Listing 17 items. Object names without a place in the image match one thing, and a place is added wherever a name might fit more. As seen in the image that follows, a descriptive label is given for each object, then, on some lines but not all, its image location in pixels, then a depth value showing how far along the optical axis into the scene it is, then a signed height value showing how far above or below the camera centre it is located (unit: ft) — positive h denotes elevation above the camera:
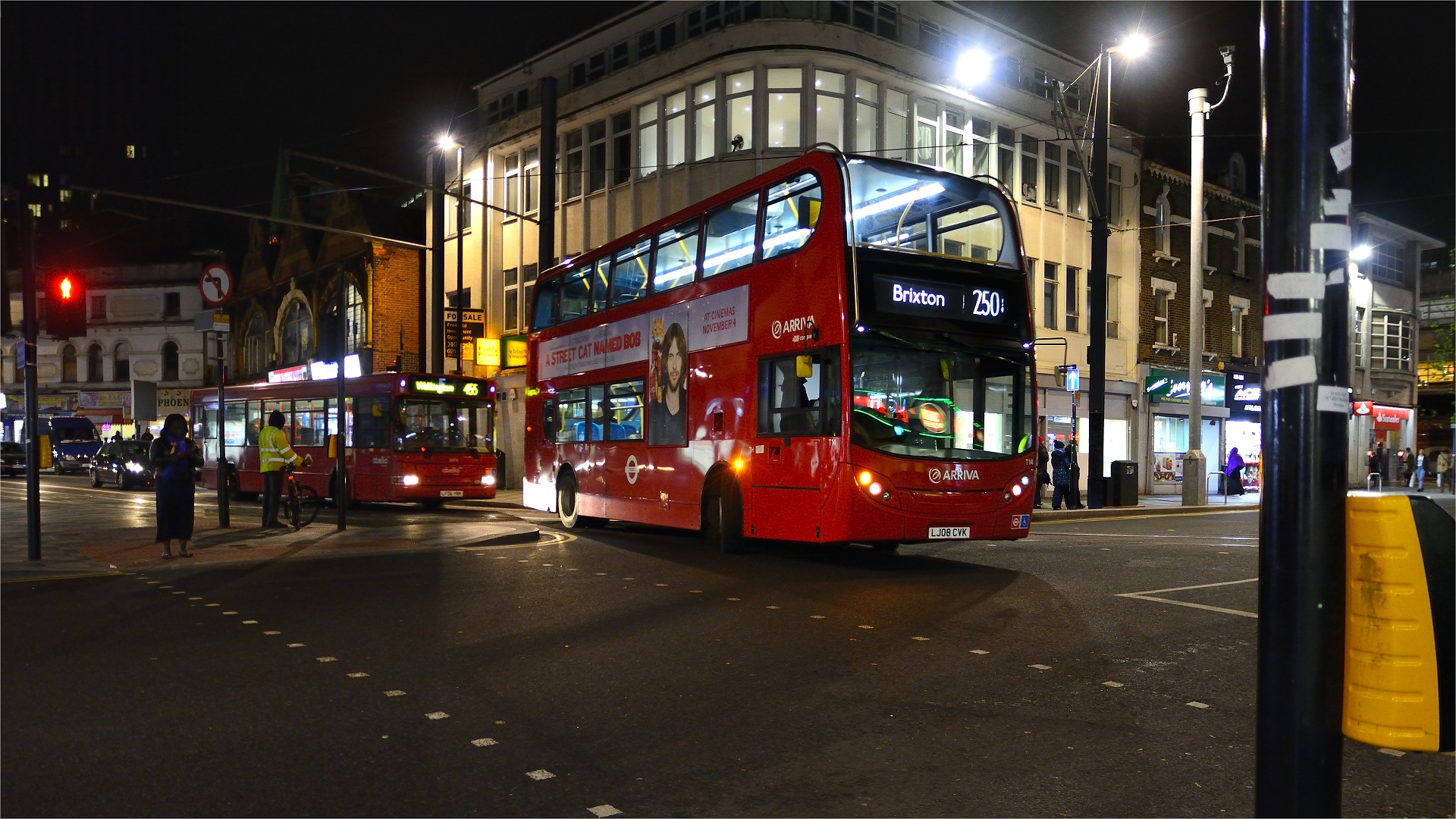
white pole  75.25 +5.82
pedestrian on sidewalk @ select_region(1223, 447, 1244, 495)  95.35 -5.07
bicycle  57.00 -4.71
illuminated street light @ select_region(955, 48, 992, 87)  95.09 +32.21
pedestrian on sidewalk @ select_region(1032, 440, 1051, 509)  77.51 -3.52
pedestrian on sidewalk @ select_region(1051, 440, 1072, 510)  77.10 -4.00
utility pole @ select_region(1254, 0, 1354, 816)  9.35 +0.06
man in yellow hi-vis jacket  54.19 -1.98
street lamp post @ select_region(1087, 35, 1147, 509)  75.00 +9.48
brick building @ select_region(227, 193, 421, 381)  128.57 +17.00
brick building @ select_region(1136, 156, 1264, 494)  110.42 +10.52
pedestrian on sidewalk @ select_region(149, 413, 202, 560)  39.96 -2.38
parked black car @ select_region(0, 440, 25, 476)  137.90 -4.99
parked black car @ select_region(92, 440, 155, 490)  110.93 -4.75
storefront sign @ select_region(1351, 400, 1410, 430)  139.85 +0.89
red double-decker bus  36.29 +2.27
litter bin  82.23 -4.96
